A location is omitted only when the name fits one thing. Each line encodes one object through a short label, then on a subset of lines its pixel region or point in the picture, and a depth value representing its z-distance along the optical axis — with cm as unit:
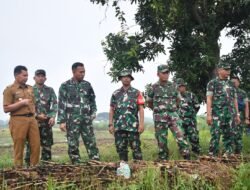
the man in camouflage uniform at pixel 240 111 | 669
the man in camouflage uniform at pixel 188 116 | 763
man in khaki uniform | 553
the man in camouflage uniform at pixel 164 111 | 566
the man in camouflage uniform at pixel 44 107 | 652
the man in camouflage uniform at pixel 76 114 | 575
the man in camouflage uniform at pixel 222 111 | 591
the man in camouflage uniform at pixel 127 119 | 564
